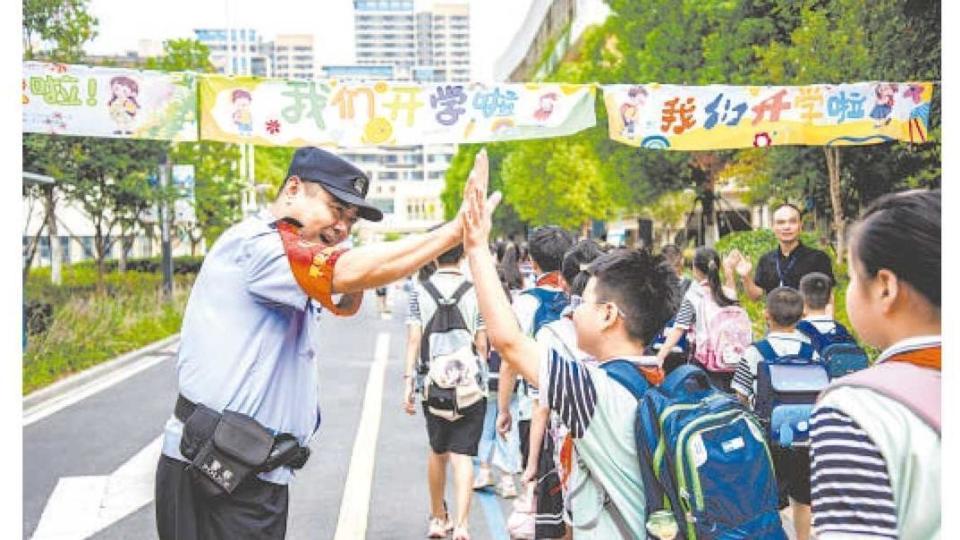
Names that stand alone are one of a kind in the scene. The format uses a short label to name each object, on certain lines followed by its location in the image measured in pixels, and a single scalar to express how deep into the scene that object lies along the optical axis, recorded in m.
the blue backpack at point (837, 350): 4.61
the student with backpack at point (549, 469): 4.42
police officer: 2.77
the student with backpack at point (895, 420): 1.58
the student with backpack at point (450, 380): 5.57
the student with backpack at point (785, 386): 4.43
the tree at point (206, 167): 22.88
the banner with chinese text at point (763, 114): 9.57
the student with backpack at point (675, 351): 7.15
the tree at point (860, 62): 11.12
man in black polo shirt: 6.32
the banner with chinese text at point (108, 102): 8.65
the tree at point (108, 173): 20.56
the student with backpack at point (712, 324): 6.60
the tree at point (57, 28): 17.41
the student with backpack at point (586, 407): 2.36
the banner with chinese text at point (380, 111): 9.05
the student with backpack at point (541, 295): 5.07
